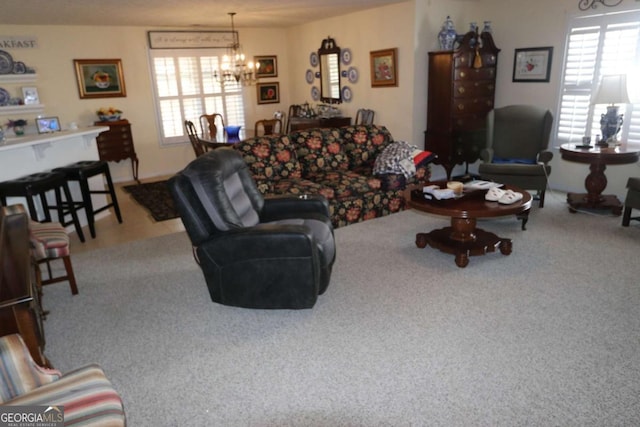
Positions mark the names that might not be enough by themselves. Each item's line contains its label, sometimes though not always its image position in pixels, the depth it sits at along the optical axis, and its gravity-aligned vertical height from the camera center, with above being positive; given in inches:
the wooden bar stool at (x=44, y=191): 152.4 -31.5
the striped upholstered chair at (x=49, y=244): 119.3 -38.5
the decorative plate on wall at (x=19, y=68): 244.1 +18.0
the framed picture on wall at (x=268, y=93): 332.4 -0.1
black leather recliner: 107.3 -38.1
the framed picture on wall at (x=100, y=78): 267.0 +12.4
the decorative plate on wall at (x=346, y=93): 281.5 -2.3
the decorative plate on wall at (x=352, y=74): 272.8 +9.5
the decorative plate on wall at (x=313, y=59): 303.8 +21.6
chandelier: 273.7 +16.7
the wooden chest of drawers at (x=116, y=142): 265.9 -26.3
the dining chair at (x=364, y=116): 264.5 -15.9
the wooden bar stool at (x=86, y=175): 174.4 -30.2
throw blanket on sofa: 182.4 -29.4
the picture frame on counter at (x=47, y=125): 183.3 -10.1
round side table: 173.0 -35.4
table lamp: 173.5 -7.2
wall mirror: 285.3 +12.9
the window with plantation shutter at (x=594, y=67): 187.6 +6.1
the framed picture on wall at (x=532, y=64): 219.0 +9.7
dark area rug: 210.4 -54.3
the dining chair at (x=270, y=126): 256.2 -19.2
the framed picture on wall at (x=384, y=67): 241.3 +11.7
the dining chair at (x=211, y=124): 276.1 -19.4
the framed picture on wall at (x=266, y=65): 326.6 +20.3
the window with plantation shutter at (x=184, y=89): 292.4 +3.9
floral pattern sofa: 171.2 -32.1
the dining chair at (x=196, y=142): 236.9 -24.6
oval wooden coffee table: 131.5 -43.7
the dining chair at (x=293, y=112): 315.0 -14.5
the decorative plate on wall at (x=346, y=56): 275.0 +20.9
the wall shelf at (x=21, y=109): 240.4 -4.3
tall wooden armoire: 224.2 -6.1
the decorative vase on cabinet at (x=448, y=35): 222.7 +25.5
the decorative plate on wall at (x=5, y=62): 240.1 +21.2
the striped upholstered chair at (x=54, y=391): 54.9 -37.0
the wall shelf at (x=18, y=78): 240.2 +12.6
